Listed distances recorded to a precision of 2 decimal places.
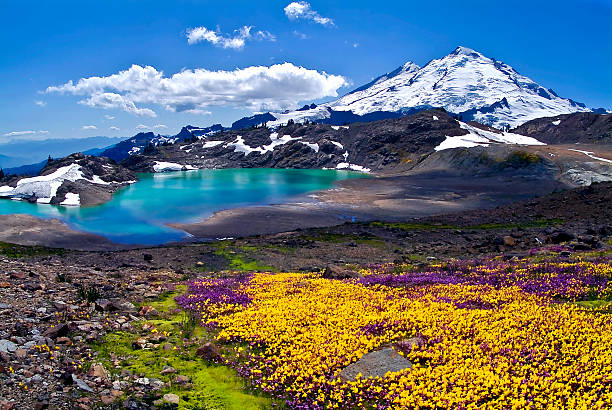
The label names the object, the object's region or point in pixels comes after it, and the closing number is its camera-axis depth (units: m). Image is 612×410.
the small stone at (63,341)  15.30
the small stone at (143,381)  13.56
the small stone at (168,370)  14.62
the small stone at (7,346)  13.53
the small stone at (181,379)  13.96
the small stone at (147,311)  21.20
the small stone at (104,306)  20.39
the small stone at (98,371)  13.34
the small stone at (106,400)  11.94
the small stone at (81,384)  12.34
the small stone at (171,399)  12.64
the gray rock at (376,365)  13.68
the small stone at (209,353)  15.84
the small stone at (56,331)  15.56
